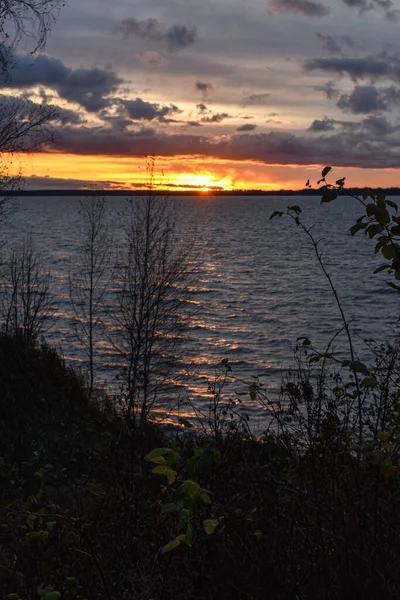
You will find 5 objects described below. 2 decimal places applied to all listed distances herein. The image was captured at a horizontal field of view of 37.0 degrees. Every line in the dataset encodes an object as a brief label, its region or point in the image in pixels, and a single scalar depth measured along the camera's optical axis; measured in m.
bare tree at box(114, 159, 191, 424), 16.69
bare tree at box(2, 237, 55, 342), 20.09
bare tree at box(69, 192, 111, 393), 22.05
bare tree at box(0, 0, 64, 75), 9.96
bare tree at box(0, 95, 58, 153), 11.78
